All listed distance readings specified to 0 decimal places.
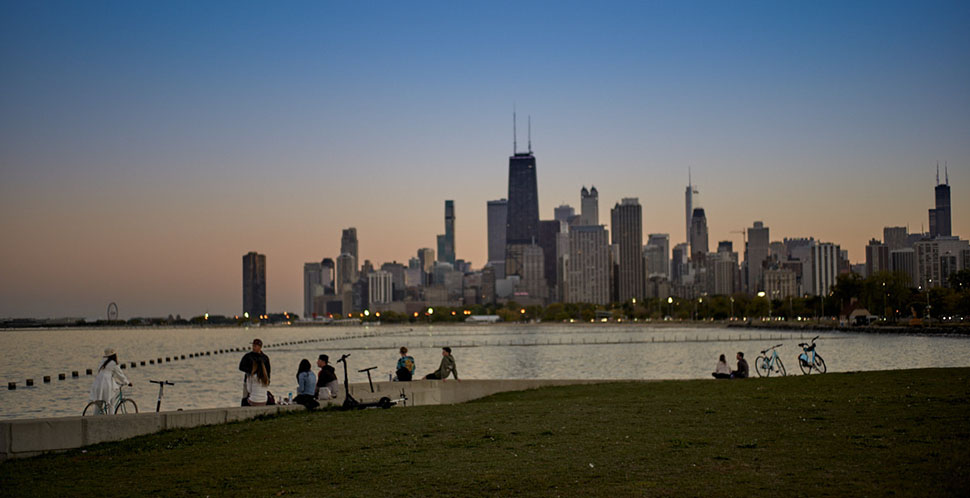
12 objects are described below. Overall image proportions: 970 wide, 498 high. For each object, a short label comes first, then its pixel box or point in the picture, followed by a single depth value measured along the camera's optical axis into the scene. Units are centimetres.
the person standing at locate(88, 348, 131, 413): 2127
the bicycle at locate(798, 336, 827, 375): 3656
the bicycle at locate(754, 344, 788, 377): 3729
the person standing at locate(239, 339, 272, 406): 2047
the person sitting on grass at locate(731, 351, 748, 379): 3222
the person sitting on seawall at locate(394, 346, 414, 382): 2752
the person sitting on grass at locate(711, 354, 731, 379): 3225
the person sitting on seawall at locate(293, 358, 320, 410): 2120
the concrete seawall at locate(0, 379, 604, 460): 1670
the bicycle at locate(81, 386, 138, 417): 2125
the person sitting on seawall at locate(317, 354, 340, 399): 2225
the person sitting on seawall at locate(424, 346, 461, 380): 2919
